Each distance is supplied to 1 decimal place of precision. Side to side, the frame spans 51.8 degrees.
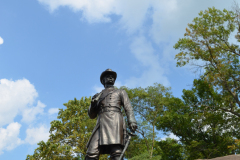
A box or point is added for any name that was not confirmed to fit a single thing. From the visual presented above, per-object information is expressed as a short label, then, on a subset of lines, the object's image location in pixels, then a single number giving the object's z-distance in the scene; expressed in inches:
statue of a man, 171.3
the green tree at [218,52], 661.9
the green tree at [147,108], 1040.8
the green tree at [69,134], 698.2
